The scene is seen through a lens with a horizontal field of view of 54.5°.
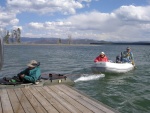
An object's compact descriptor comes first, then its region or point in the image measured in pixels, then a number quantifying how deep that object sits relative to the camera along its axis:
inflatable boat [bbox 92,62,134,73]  9.72
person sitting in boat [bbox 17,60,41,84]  5.54
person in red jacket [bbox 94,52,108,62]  10.01
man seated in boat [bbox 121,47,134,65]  11.21
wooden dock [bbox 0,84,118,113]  3.59
